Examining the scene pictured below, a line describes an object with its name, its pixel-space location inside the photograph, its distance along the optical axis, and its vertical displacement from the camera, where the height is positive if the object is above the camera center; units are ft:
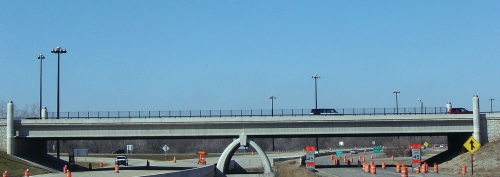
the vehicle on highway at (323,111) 246.88 -1.70
